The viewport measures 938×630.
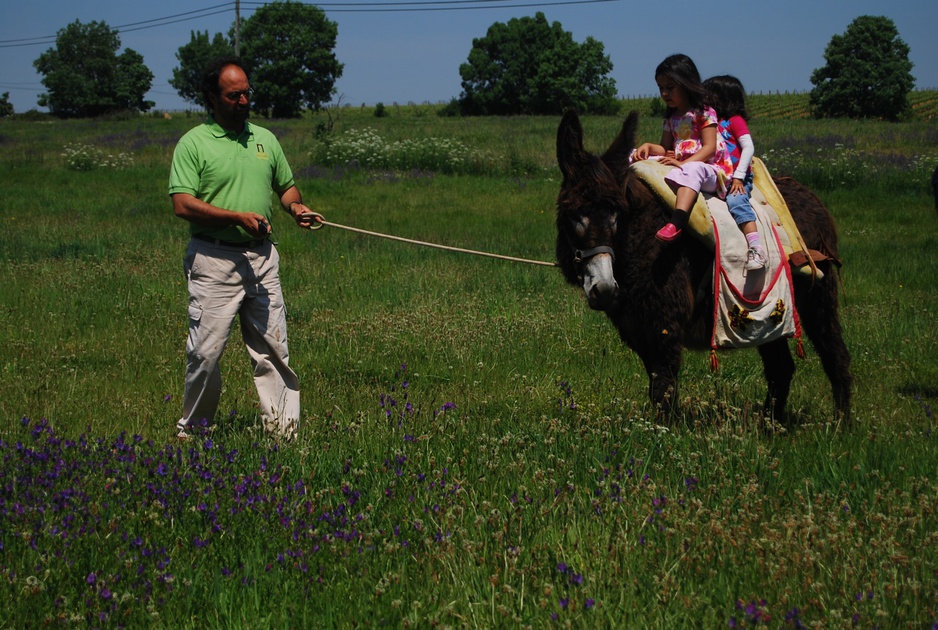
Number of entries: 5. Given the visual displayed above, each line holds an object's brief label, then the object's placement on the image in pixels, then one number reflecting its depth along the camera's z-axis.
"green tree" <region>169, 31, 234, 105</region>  142.75
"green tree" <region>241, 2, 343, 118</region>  95.50
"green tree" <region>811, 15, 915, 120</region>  78.31
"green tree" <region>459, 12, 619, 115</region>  95.50
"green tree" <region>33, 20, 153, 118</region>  109.19
